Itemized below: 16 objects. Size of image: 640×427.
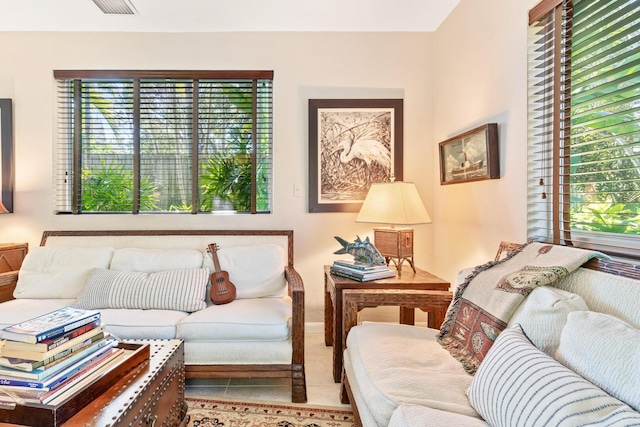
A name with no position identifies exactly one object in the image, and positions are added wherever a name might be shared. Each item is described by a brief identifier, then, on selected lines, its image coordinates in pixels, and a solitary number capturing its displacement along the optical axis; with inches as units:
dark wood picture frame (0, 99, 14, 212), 108.7
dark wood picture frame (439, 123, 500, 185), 79.0
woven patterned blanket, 50.9
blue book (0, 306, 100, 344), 42.3
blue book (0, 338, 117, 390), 40.9
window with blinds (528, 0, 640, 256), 50.6
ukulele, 88.6
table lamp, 91.1
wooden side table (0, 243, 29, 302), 92.7
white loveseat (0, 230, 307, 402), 74.8
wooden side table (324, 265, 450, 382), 78.8
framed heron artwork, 112.0
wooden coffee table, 38.4
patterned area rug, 67.1
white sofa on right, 32.6
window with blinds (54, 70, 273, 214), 112.7
